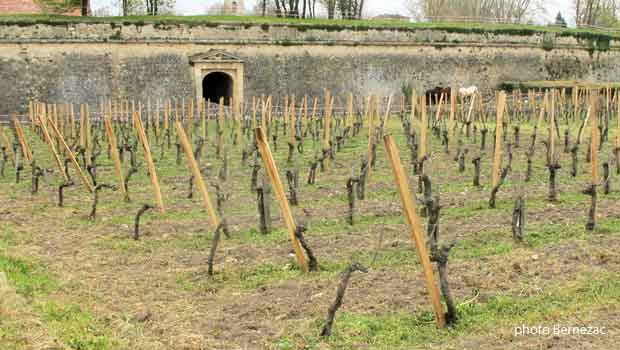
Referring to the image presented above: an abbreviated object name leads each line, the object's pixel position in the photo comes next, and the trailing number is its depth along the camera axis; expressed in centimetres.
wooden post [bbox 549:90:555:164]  1009
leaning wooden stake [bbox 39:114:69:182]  1089
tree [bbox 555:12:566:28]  6081
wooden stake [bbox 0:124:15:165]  1293
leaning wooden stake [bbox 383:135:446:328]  498
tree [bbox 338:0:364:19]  3381
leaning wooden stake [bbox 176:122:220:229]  773
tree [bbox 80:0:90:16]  2466
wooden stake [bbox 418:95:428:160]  1077
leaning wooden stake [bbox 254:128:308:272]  622
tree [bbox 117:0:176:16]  2728
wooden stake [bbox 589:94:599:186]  827
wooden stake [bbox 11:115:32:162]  1229
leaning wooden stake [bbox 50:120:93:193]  1020
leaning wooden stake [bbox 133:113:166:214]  890
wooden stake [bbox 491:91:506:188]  913
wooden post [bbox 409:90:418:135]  1338
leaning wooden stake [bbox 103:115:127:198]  981
